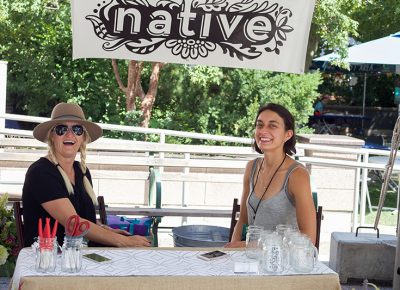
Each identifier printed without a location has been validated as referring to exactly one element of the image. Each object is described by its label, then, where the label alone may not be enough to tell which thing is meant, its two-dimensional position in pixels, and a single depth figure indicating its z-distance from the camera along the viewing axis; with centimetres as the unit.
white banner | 513
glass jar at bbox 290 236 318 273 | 334
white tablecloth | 325
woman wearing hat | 399
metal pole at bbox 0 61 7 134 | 976
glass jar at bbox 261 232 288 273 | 332
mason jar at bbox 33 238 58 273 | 318
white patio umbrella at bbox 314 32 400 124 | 1145
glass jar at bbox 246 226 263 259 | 351
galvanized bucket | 473
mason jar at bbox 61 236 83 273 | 320
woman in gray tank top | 412
